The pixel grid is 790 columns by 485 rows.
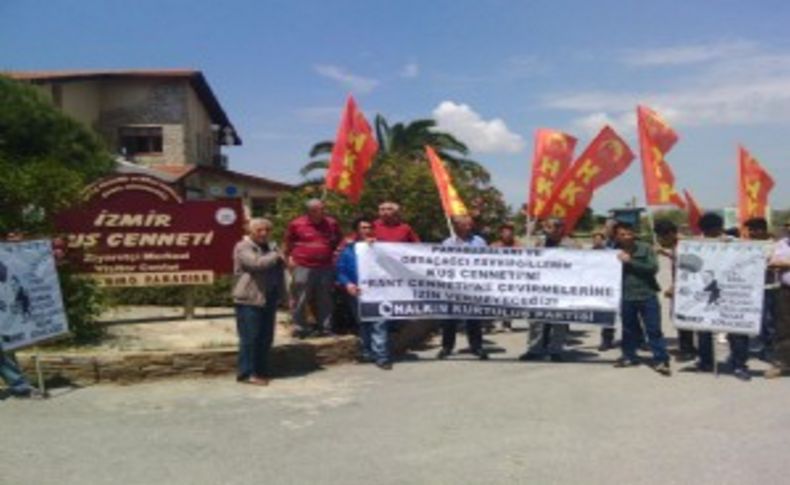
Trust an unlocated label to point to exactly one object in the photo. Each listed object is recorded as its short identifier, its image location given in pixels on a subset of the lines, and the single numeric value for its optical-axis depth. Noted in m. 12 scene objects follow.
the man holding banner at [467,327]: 10.66
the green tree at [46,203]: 9.84
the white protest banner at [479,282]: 10.35
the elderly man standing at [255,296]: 8.82
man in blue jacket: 10.05
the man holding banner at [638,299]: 9.66
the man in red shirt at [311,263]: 10.30
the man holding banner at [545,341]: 10.55
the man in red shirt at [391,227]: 10.65
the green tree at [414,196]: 14.80
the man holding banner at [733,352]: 9.56
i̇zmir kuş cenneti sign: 11.70
